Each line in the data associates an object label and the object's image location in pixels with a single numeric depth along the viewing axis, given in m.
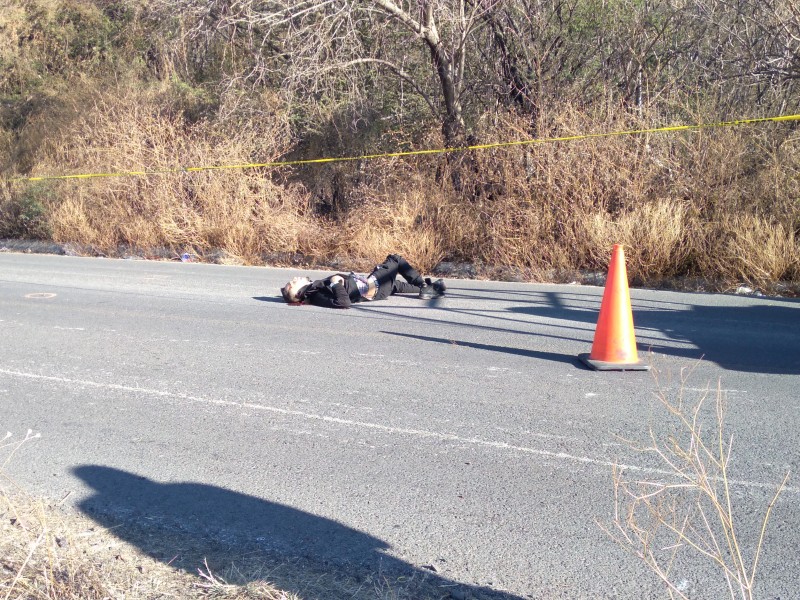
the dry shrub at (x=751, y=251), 11.68
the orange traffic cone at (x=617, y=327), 6.70
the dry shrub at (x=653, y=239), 12.84
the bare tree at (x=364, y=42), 16.98
